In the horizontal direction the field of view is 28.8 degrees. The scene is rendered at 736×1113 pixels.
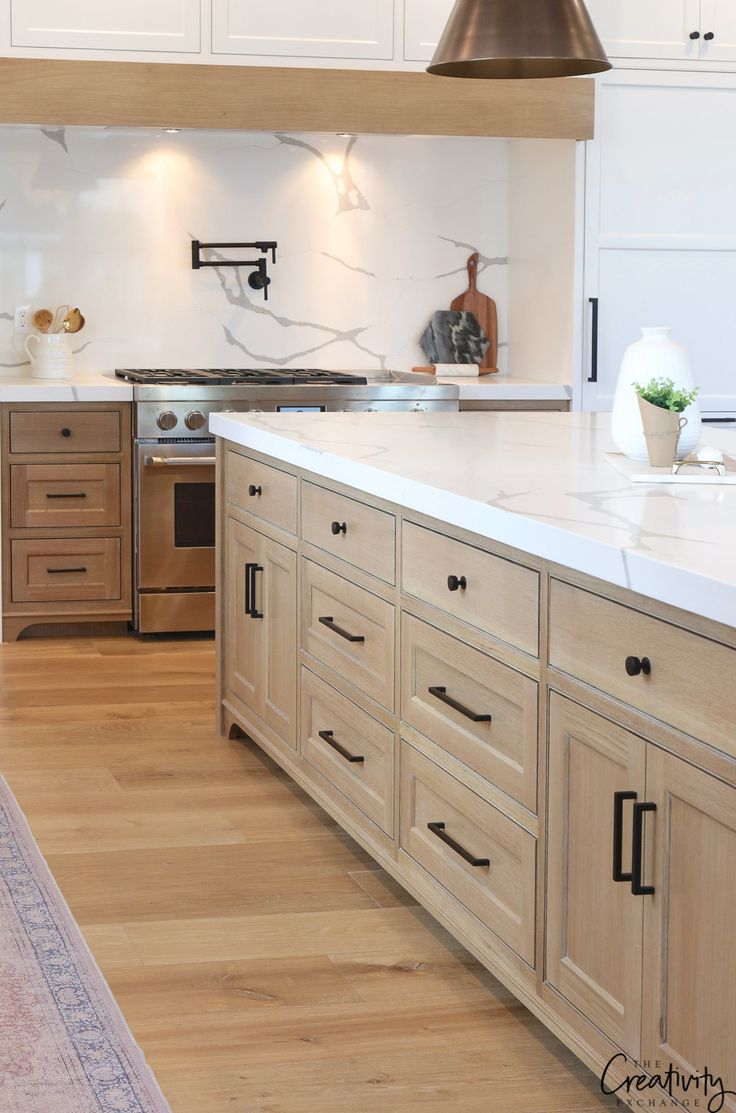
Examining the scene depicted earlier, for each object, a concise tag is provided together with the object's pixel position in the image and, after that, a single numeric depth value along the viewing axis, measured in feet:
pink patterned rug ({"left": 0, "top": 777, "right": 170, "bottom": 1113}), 6.49
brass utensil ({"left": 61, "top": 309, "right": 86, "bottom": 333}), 17.38
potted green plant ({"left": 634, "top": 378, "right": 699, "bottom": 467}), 8.38
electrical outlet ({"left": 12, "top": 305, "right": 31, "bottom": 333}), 17.71
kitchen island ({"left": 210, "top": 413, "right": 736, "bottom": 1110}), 5.35
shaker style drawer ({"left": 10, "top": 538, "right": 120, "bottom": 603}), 16.51
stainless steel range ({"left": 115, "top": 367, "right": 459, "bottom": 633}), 16.24
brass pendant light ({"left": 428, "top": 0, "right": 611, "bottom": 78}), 8.96
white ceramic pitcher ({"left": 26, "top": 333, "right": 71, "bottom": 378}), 17.15
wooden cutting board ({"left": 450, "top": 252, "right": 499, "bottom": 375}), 18.95
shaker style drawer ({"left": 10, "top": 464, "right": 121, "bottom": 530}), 16.31
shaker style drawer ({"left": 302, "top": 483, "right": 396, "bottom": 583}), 8.68
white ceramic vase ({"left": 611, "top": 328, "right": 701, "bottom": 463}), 8.77
